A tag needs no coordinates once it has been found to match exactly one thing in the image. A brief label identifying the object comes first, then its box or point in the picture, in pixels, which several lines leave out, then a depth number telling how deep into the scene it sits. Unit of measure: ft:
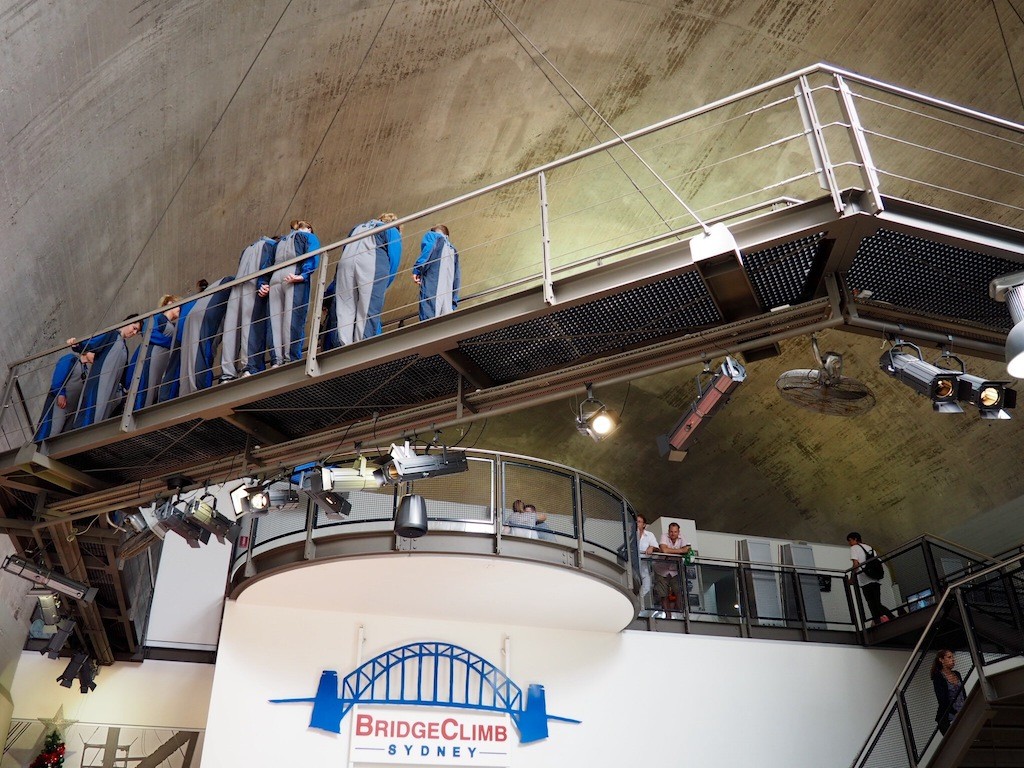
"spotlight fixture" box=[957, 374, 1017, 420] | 19.16
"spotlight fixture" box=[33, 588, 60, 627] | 33.35
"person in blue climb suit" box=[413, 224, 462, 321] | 24.11
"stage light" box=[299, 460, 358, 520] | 25.16
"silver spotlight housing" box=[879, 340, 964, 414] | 19.16
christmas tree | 37.14
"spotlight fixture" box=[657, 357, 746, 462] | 20.67
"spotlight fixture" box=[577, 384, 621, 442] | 22.15
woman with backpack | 39.04
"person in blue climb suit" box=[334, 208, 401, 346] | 24.07
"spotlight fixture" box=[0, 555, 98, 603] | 30.81
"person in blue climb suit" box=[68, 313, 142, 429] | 28.22
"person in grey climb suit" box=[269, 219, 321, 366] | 24.98
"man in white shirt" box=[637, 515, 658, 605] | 36.19
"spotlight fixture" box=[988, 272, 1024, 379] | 16.34
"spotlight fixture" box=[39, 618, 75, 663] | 34.17
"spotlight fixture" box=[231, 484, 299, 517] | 26.05
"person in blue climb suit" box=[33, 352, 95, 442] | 29.01
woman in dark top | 30.37
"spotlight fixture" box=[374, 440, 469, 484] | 24.54
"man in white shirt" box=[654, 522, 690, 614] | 37.37
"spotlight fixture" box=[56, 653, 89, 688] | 36.83
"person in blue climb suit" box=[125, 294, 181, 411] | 27.73
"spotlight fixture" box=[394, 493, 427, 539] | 25.14
